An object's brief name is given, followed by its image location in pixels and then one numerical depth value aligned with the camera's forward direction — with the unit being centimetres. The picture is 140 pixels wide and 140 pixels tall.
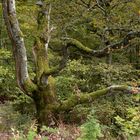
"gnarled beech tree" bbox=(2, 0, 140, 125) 823
